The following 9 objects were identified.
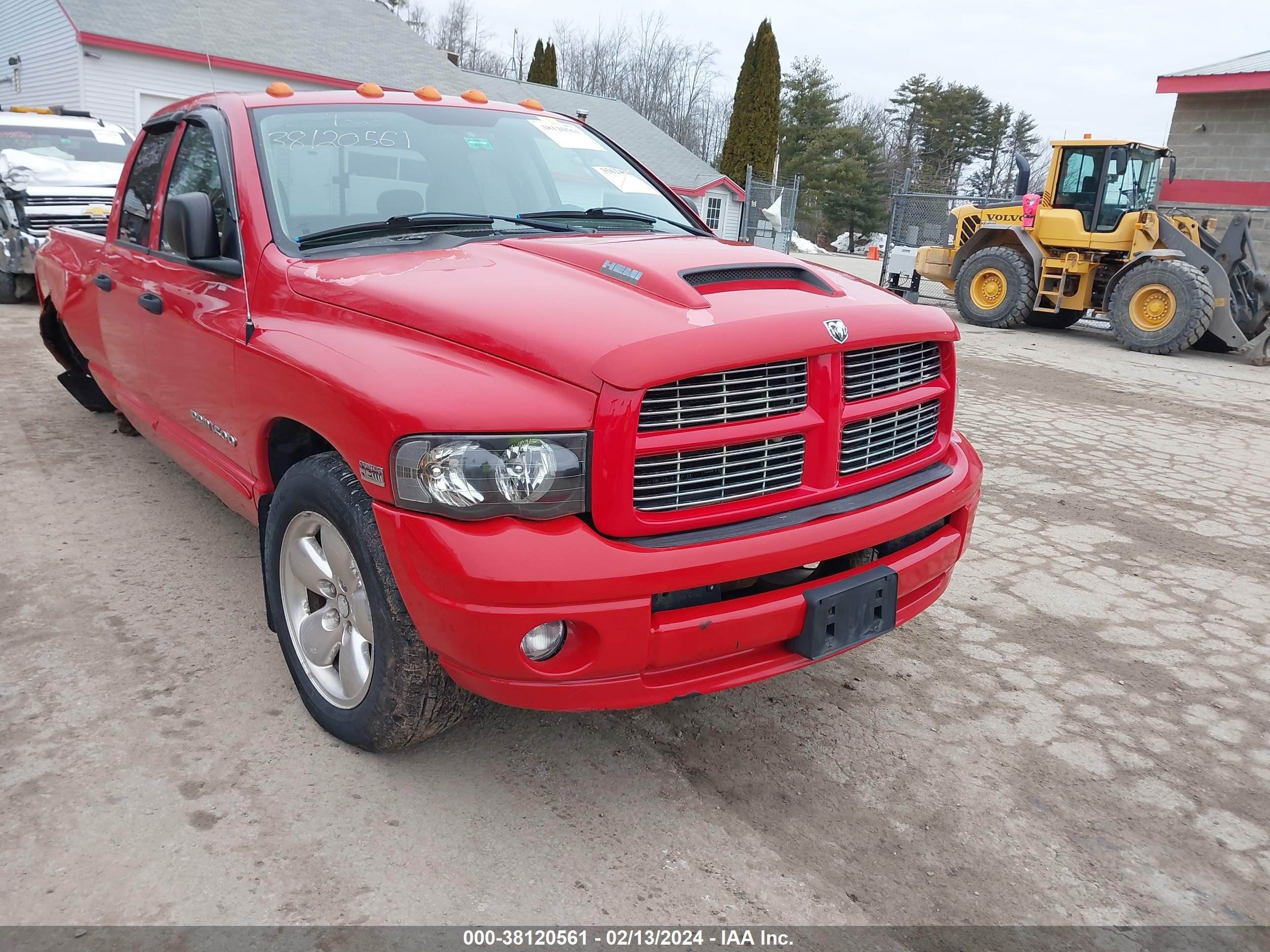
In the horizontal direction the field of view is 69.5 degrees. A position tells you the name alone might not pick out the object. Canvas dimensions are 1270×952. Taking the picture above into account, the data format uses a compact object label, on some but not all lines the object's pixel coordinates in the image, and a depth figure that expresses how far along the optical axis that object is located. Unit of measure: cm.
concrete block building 1800
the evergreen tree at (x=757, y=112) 3950
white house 2000
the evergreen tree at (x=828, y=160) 4806
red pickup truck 205
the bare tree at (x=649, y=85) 5866
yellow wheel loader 1218
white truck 940
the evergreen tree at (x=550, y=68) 4119
